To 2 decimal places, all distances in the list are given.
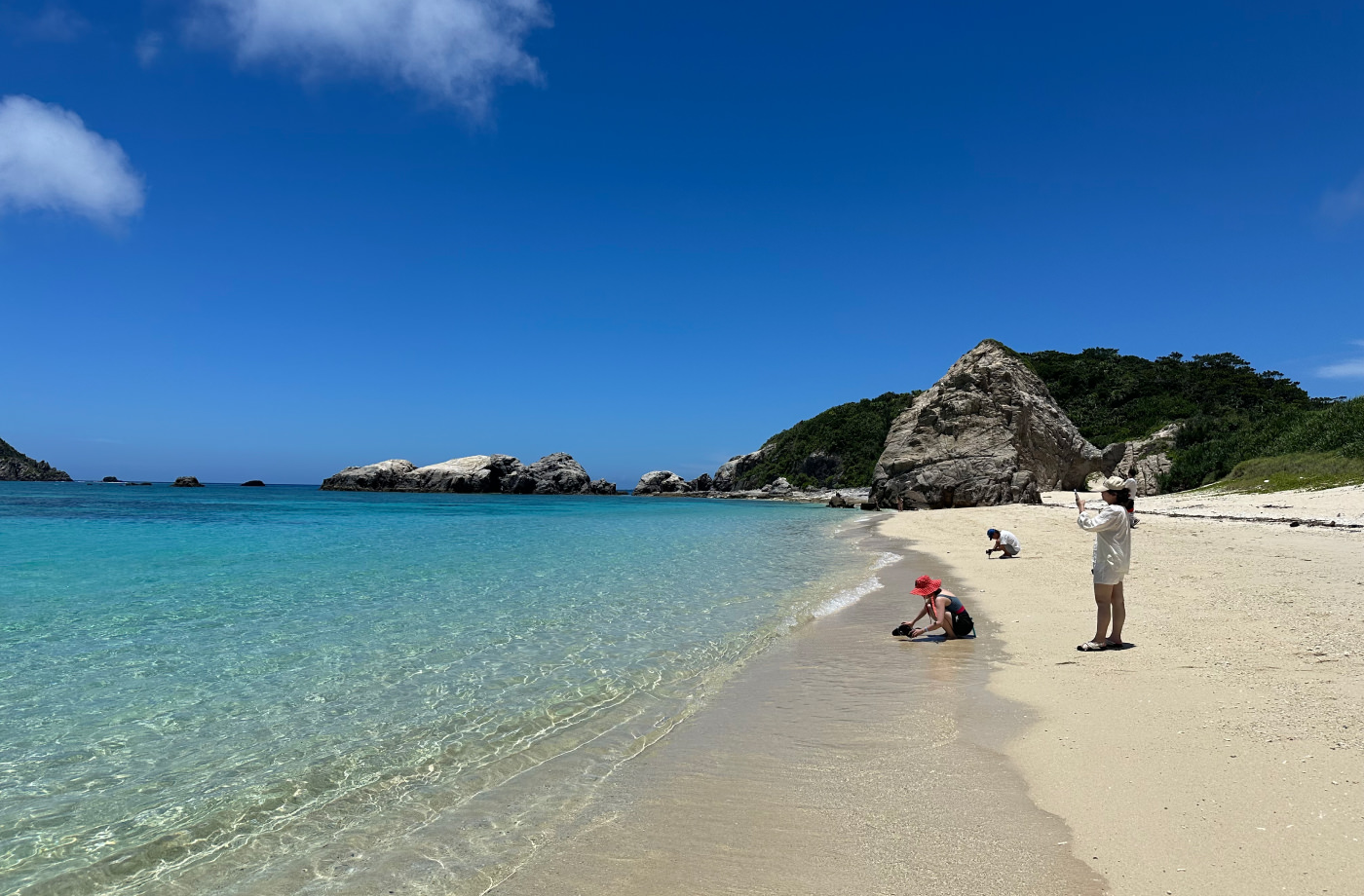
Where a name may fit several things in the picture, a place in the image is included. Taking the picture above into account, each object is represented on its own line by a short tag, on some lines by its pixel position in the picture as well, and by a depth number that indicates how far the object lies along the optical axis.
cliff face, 42.25
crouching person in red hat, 8.87
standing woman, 7.48
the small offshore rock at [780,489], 89.69
